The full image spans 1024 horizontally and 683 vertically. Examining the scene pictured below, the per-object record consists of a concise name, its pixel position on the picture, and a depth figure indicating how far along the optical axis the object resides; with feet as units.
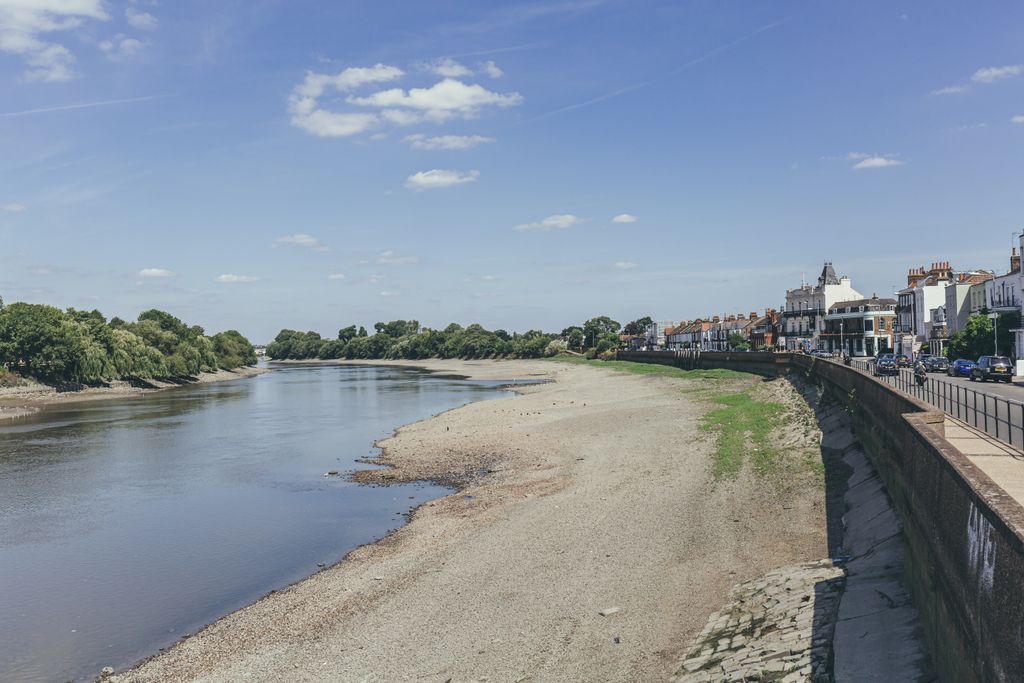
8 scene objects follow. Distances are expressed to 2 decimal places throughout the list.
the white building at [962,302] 302.04
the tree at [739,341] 568.82
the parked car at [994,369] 167.12
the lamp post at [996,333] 226.79
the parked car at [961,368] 190.90
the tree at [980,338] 243.19
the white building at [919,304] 359.66
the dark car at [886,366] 194.17
